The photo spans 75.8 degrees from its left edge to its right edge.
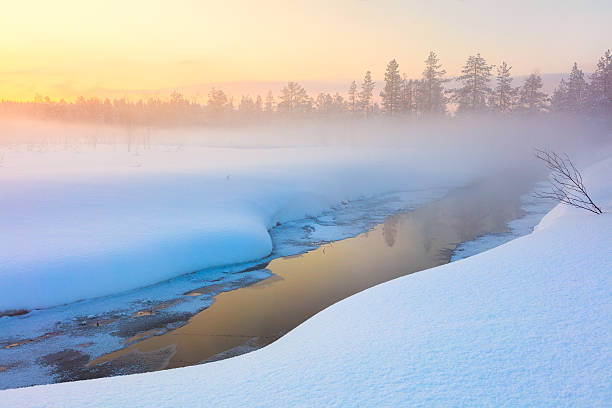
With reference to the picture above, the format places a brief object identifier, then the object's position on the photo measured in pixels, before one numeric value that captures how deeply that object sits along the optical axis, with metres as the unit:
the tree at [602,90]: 45.88
